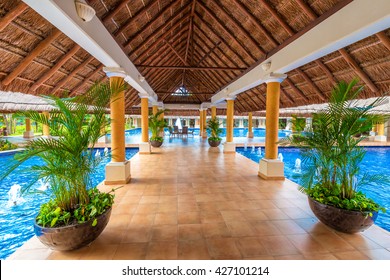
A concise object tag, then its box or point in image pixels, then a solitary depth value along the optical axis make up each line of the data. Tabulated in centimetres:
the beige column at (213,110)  1343
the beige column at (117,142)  504
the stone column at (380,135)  1497
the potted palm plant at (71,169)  222
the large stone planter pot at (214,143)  1148
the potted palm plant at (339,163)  268
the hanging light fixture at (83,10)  270
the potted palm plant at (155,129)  1094
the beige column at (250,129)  1782
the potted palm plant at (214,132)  1148
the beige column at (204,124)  1712
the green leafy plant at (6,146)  1102
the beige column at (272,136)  550
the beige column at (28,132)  1692
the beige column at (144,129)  934
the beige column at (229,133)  989
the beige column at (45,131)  1495
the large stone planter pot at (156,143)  1141
